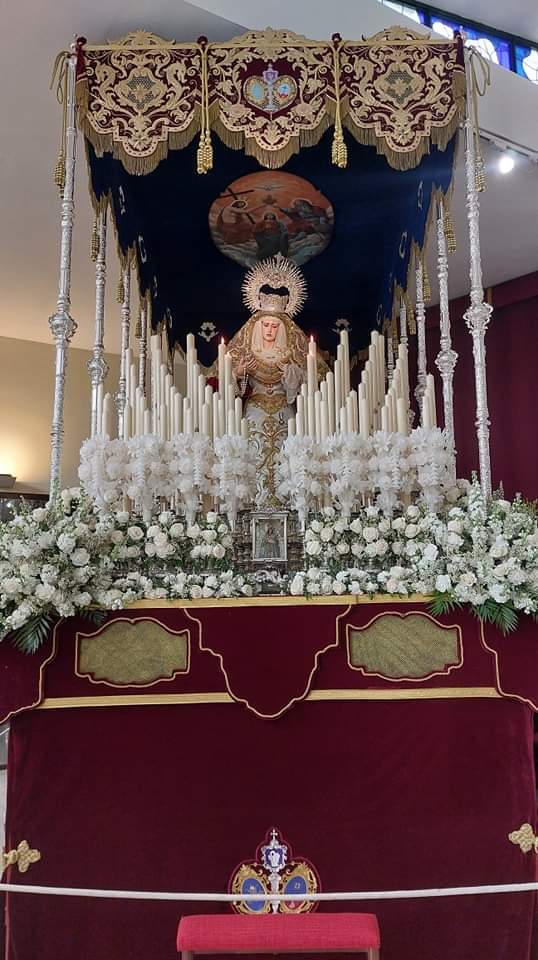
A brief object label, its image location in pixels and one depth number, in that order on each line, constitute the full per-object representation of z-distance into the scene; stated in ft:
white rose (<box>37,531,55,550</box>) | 10.09
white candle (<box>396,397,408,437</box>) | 12.51
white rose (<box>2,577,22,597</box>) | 9.77
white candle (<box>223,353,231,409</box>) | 12.98
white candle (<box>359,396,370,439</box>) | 12.50
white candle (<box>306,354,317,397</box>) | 13.22
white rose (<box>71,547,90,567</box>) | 10.20
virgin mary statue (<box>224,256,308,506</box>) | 15.51
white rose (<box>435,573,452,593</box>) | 10.41
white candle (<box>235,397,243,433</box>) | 12.55
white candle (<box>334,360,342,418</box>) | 13.20
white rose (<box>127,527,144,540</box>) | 11.18
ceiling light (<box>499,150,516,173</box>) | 17.88
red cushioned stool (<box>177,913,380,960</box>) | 6.33
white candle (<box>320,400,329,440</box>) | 12.70
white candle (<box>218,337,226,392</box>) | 13.12
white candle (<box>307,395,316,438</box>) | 12.92
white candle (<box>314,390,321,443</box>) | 12.81
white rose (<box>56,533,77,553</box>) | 10.11
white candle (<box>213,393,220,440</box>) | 12.66
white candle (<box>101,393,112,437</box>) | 12.67
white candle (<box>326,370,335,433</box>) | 12.87
